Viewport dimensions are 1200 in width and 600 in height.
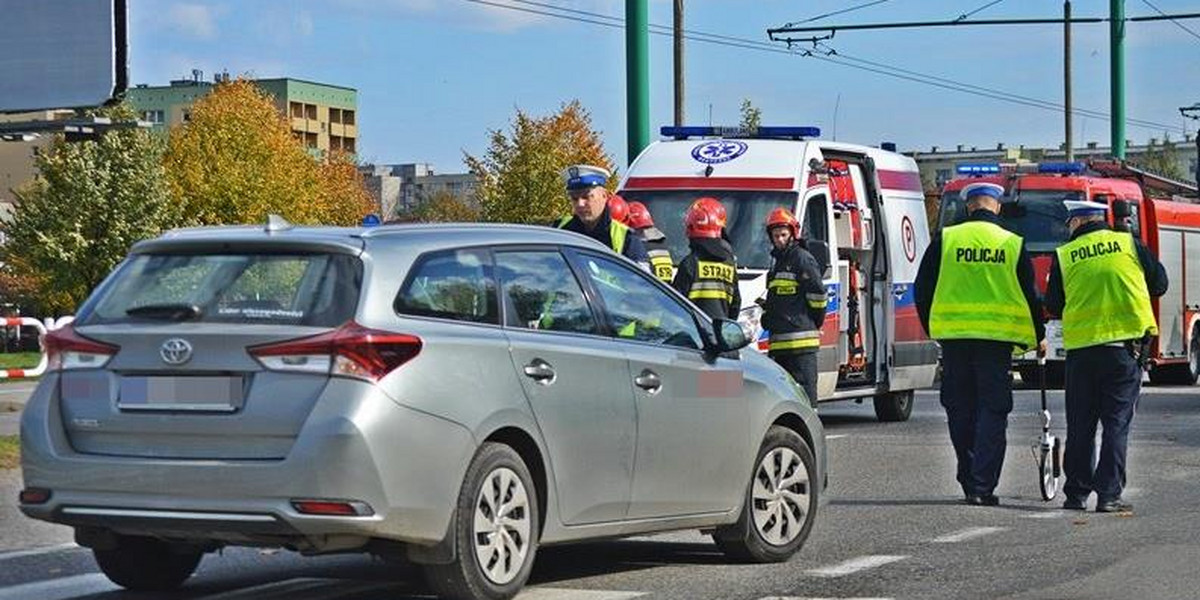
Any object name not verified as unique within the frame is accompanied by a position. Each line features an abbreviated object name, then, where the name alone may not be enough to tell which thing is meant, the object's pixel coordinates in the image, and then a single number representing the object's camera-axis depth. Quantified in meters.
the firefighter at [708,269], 14.45
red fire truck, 28.50
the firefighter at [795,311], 14.72
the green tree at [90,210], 59.28
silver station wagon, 7.64
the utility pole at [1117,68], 40.41
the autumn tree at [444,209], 99.16
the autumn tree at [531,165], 60.75
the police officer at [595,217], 13.91
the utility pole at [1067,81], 51.09
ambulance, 18.16
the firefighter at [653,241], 14.98
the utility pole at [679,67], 30.45
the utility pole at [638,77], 20.52
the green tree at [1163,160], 95.90
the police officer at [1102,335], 12.23
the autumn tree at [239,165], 66.75
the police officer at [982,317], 12.34
